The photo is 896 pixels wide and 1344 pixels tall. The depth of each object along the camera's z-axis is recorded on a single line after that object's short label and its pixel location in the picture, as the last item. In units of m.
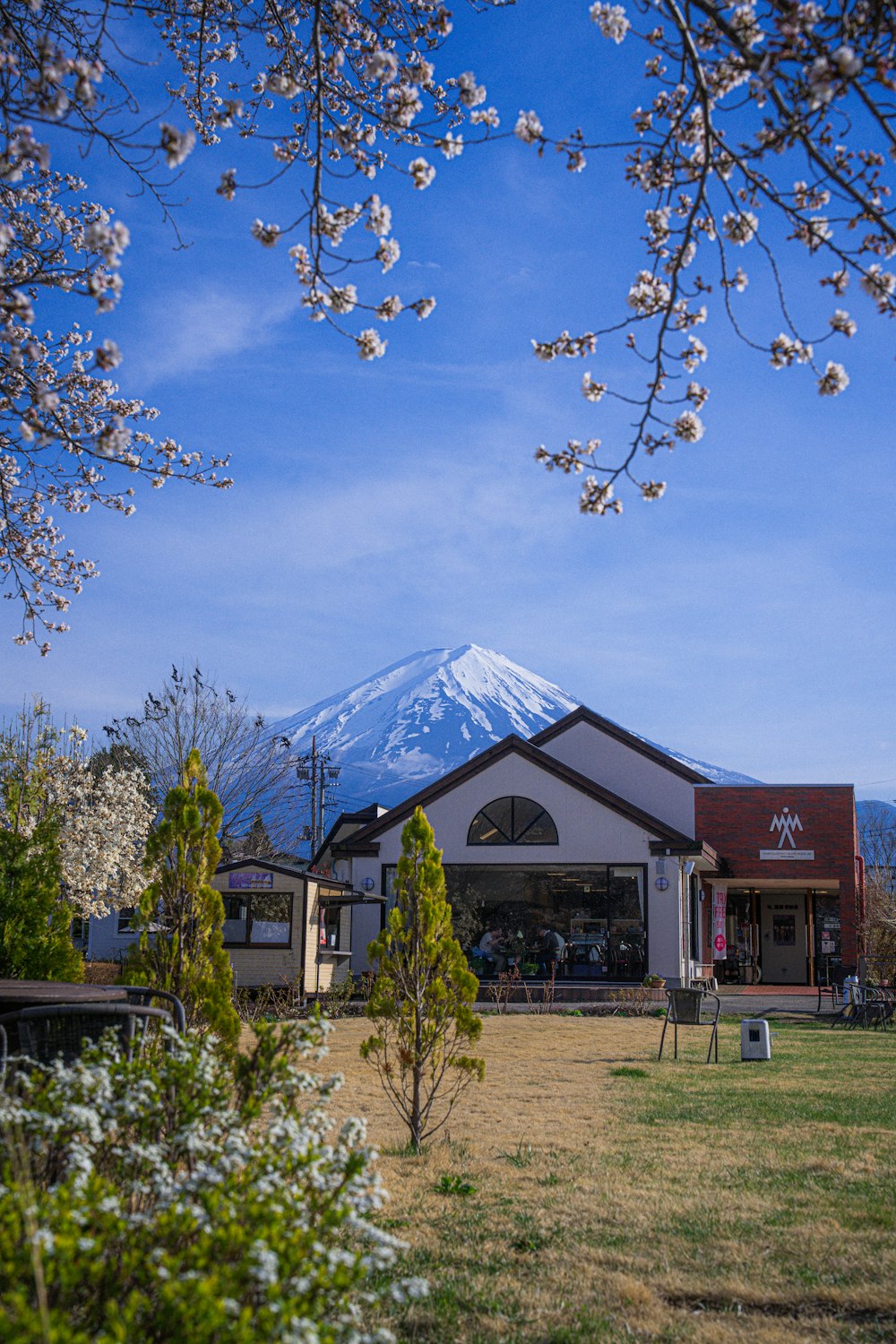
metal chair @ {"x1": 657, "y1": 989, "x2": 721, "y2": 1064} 14.95
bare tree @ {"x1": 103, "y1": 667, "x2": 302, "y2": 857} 34.66
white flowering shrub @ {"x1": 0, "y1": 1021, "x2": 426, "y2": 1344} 2.21
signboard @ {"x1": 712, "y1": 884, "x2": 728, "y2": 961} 32.78
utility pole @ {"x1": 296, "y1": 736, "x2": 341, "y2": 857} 47.24
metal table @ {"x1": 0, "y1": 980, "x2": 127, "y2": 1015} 5.39
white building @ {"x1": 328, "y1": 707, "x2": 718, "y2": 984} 26.70
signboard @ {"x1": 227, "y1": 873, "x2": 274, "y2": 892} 23.38
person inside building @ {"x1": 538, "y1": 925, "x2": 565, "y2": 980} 27.51
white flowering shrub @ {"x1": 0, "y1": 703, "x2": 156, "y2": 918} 20.22
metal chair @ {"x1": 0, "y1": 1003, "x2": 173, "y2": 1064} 4.22
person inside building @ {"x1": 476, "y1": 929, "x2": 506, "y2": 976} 28.06
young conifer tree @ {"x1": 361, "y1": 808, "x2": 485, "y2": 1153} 8.05
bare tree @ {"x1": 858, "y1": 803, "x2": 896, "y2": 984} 24.94
